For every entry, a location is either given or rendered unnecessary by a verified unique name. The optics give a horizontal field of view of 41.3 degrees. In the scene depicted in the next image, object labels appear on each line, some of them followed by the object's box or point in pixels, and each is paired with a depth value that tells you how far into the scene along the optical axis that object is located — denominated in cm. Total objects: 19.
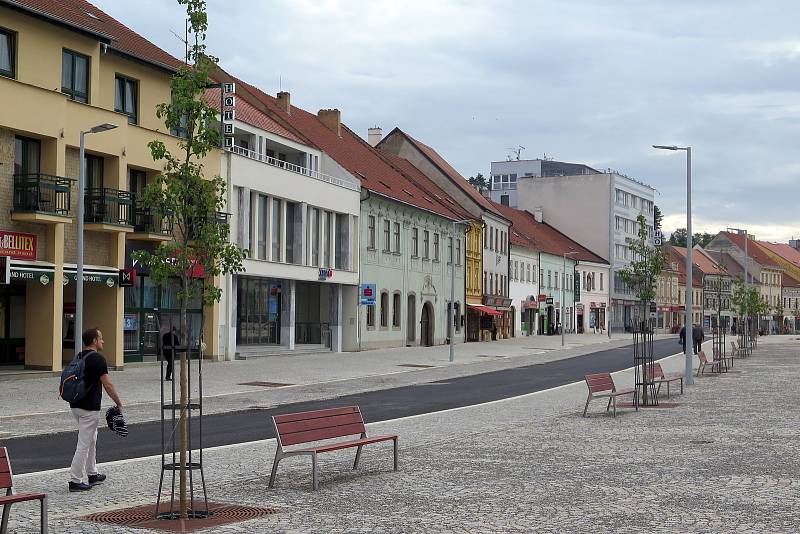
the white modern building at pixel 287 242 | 4375
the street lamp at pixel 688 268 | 2962
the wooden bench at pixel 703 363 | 3581
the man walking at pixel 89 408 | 1176
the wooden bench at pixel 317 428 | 1185
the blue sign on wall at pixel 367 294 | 4859
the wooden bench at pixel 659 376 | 2559
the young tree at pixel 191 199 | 1027
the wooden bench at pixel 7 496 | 822
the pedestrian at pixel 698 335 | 4964
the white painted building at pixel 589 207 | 10656
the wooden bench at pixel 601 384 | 2157
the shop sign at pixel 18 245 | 3020
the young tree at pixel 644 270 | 2822
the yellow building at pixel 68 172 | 3072
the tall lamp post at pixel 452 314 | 4639
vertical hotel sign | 4106
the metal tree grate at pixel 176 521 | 952
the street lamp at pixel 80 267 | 2708
